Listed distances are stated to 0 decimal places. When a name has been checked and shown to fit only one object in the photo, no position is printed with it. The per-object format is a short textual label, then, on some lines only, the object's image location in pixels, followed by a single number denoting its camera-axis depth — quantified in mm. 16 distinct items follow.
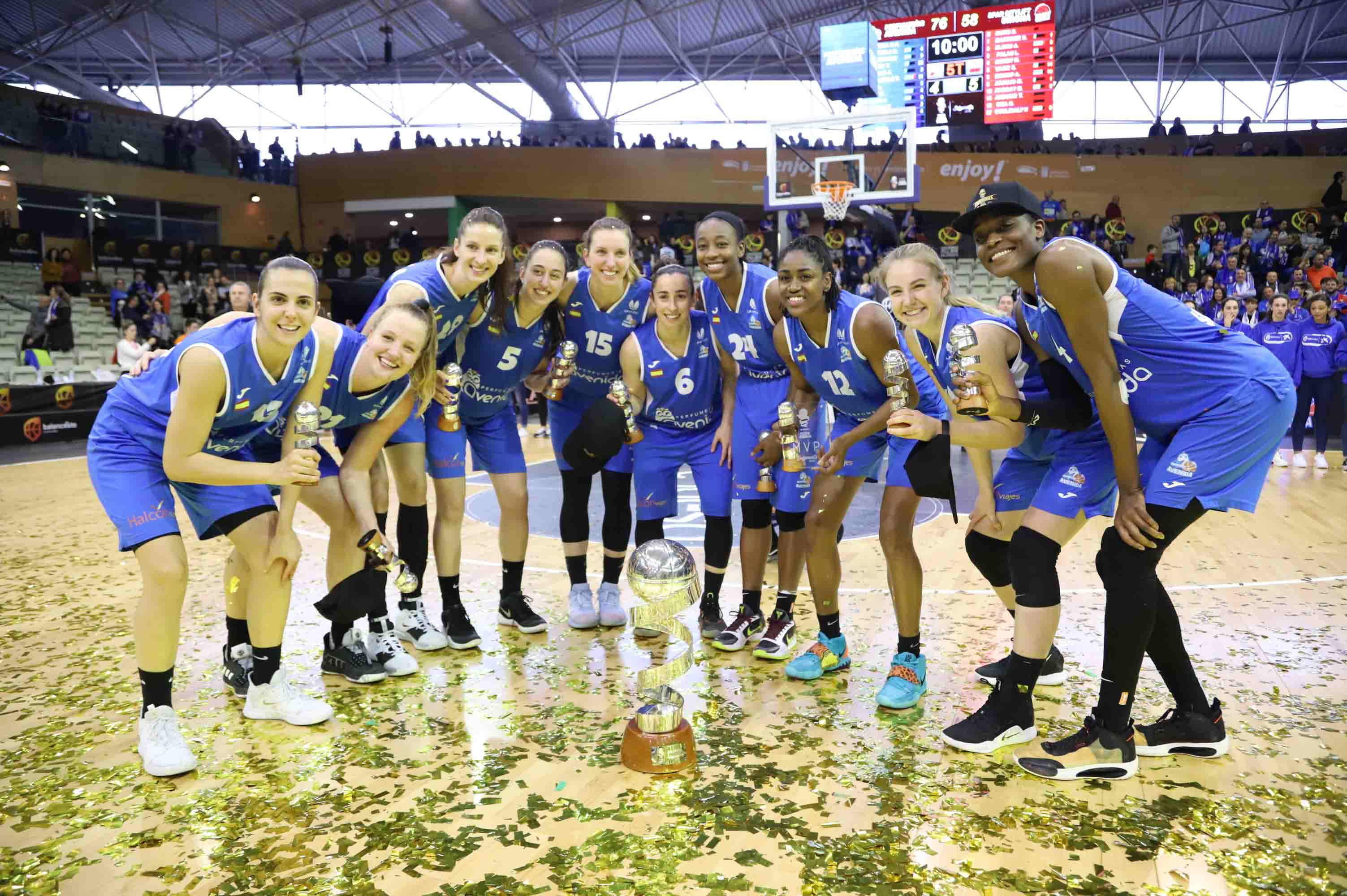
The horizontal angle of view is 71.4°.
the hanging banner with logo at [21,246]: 17625
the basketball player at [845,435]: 3523
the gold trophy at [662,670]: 2936
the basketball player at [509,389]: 4305
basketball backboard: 13539
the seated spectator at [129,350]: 12492
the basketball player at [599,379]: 4312
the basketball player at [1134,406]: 2715
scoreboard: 17672
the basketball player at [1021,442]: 2996
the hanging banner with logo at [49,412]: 11945
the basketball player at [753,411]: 4043
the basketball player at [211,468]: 2988
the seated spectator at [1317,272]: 14422
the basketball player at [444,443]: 3996
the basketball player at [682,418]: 4324
